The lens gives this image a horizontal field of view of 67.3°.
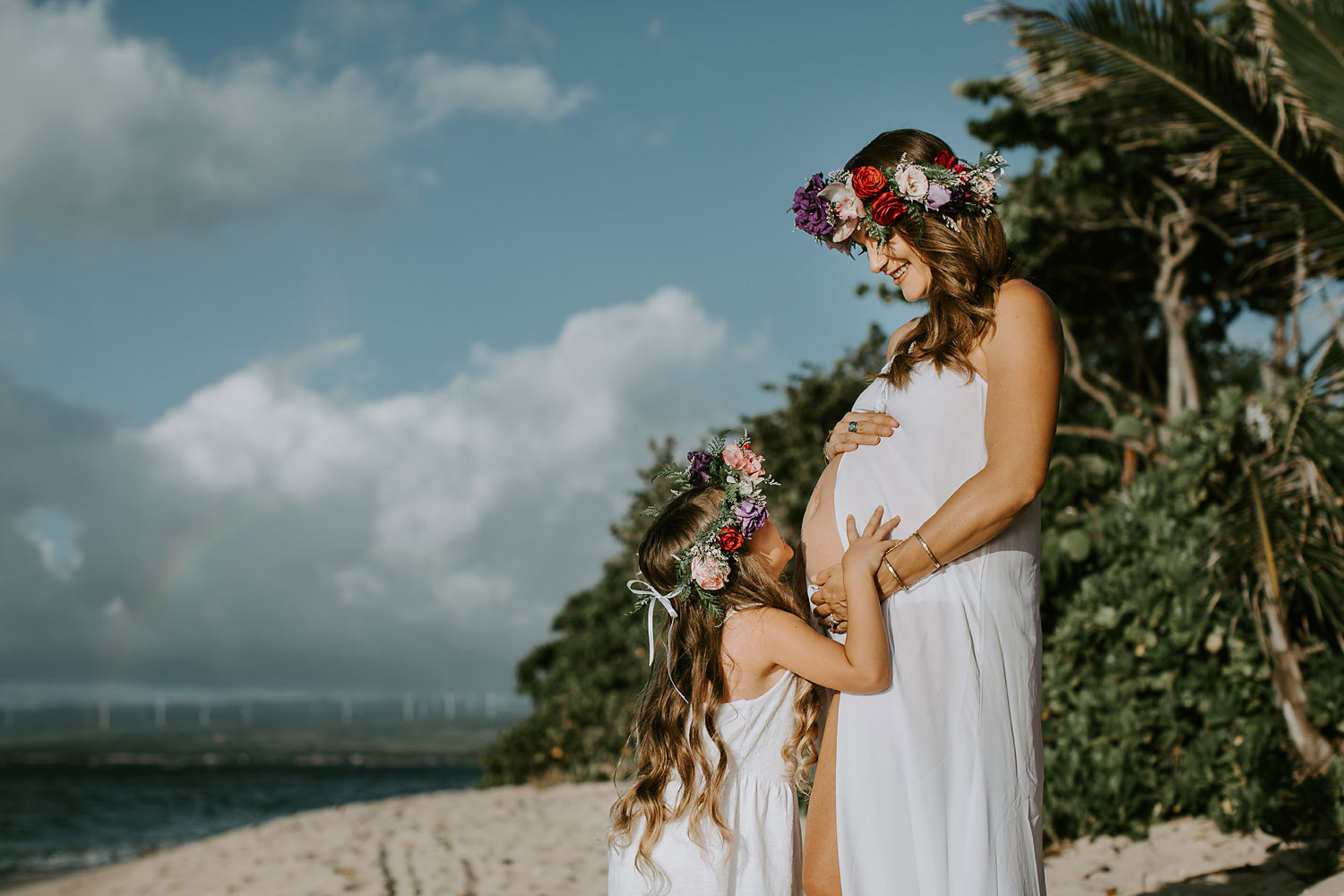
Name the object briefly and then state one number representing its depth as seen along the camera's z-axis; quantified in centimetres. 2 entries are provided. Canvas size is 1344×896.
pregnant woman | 228
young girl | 314
